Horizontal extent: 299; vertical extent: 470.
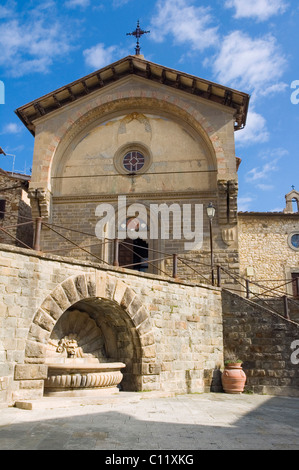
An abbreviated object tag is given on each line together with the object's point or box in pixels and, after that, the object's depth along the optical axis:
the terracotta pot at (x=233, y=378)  10.62
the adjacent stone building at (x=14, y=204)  15.97
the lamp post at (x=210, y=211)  12.26
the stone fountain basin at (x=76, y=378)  8.12
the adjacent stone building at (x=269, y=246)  18.47
